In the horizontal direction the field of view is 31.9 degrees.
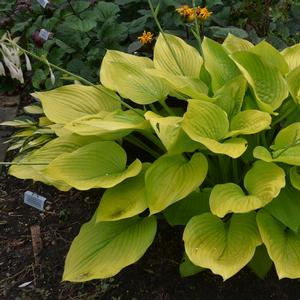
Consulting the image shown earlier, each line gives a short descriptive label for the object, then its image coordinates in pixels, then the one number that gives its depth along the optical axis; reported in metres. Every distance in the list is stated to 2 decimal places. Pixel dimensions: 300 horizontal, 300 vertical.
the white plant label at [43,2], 2.57
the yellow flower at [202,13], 2.38
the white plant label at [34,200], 2.30
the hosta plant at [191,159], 1.71
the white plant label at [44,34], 2.68
